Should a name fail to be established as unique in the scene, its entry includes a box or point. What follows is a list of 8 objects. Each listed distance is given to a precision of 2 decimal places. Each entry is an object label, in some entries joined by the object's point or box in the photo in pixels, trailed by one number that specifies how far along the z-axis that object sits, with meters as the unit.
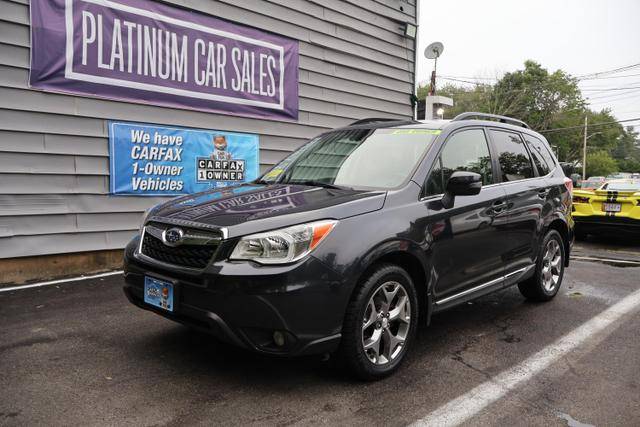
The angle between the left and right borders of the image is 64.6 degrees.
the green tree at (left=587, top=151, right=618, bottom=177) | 64.44
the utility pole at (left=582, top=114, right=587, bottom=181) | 50.02
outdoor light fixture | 9.91
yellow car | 8.48
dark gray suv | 2.65
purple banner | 5.40
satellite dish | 11.52
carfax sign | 5.98
